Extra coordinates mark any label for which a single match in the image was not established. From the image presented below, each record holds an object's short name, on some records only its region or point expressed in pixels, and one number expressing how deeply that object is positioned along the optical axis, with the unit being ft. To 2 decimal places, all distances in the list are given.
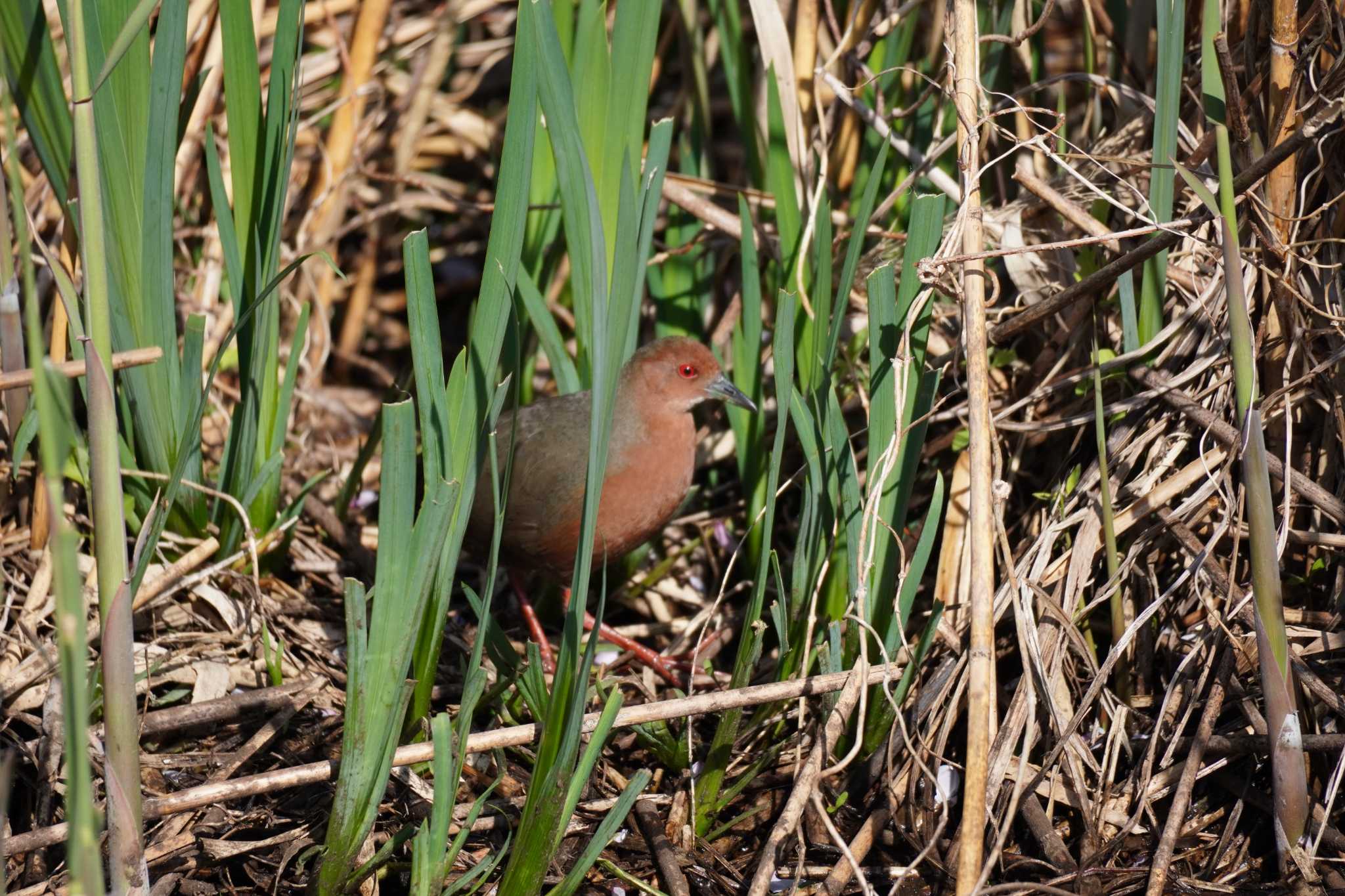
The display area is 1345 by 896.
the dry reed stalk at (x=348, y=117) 28.60
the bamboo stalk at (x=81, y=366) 14.82
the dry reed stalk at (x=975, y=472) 15.02
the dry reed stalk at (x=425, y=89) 30.19
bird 22.91
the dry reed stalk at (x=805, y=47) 24.88
